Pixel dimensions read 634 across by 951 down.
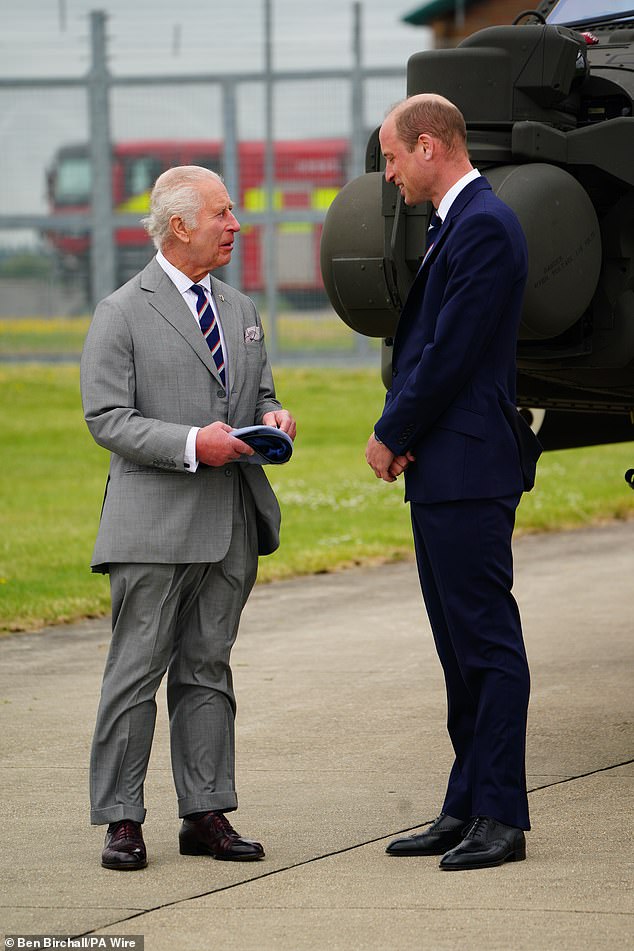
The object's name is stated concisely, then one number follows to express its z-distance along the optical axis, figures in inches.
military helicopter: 391.5
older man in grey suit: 350.9
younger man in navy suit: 334.6
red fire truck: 1838.1
